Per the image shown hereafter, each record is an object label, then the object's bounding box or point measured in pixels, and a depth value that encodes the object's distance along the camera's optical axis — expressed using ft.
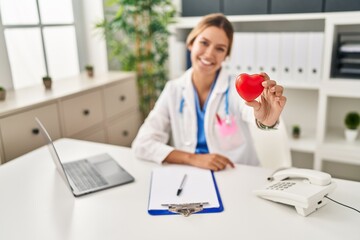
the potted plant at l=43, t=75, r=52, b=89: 6.89
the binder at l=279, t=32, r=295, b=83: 7.44
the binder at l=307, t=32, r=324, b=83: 7.11
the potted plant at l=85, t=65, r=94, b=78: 8.23
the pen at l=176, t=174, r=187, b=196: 3.94
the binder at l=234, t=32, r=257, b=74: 7.82
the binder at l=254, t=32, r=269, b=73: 7.69
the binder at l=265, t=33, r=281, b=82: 7.57
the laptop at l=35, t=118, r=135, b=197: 4.14
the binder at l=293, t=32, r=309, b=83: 7.29
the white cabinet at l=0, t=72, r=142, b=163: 5.56
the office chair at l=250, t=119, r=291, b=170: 5.26
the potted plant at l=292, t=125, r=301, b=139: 8.31
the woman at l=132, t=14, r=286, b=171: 5.18
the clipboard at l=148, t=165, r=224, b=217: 3.61
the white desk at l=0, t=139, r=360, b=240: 3.23
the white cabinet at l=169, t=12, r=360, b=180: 7.04
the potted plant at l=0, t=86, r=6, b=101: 5.97
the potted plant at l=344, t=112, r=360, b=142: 7.55
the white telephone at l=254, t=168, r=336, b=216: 3.43
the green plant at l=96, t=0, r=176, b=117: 8.43
